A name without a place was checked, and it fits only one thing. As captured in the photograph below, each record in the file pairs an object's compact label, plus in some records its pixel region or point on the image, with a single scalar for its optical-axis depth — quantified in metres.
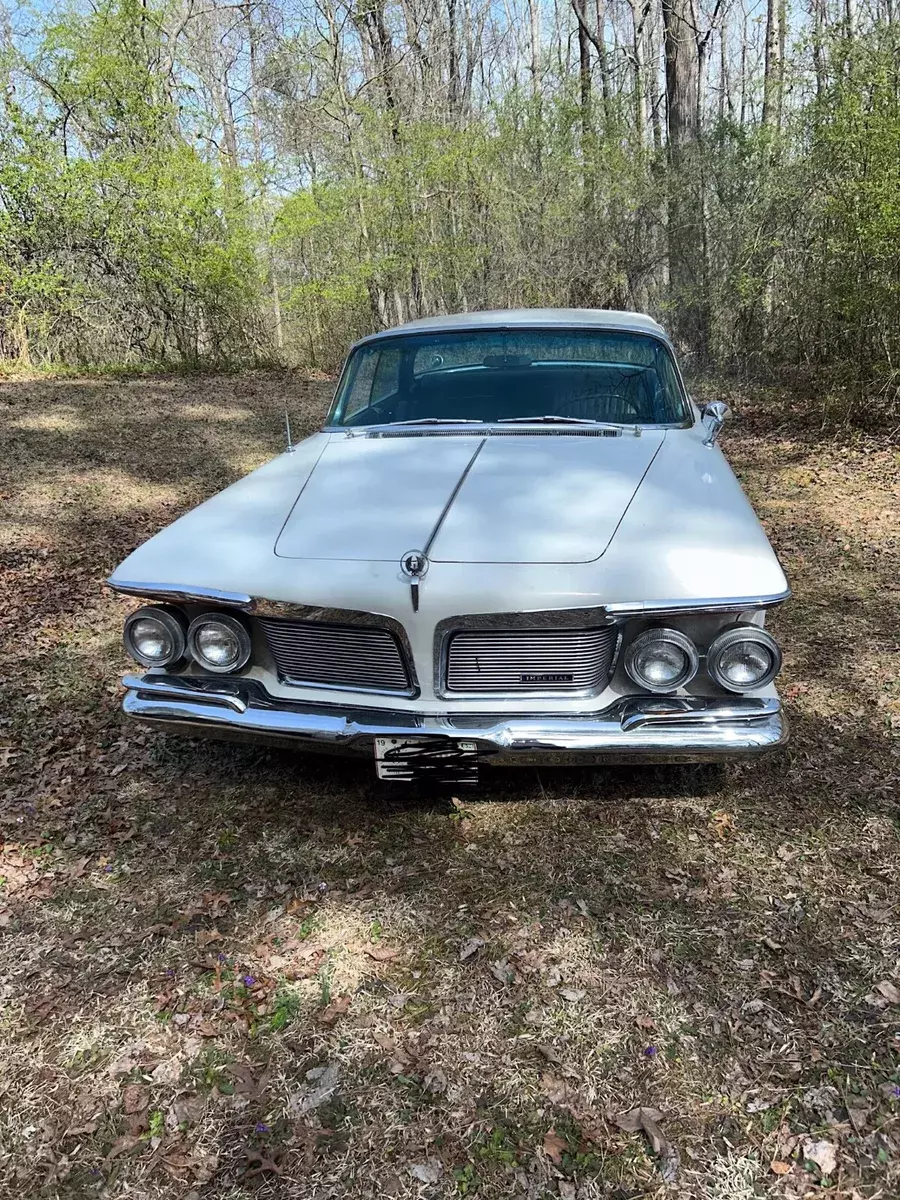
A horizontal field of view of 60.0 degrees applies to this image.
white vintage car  2.34
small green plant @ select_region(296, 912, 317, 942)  2.36
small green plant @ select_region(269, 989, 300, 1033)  2.09
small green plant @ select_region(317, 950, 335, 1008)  2.15
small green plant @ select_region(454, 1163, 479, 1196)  1.68
